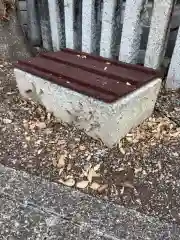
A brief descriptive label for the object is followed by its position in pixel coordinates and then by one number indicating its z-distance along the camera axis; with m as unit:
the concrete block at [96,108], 1.84
